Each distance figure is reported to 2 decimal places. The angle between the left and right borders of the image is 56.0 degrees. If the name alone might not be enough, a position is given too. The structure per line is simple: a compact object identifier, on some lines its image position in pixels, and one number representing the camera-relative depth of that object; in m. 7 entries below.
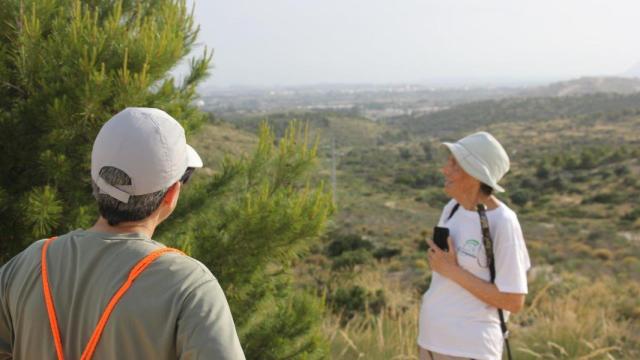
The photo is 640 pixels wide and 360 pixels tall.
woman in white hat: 2.66
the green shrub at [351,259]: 15.99
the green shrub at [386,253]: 18.81
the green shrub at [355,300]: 7.94
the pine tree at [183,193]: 3.03
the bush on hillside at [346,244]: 19.31
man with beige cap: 1.35
